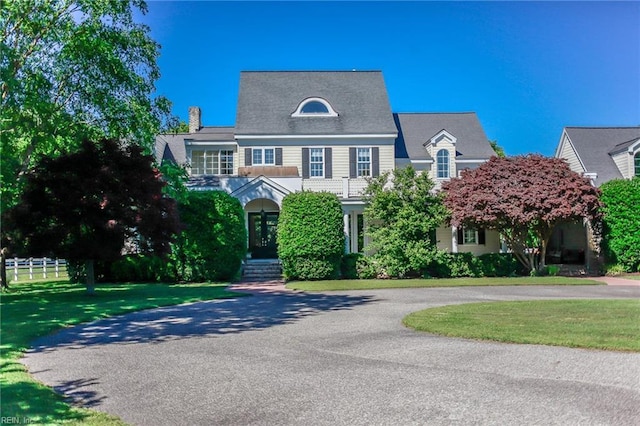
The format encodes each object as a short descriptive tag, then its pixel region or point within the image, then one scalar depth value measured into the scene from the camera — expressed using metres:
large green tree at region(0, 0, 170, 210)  14.09
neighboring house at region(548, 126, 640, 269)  29.06
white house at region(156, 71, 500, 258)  27.28
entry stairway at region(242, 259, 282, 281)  23.12
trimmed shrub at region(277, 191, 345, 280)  21.45
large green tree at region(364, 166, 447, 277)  22.14
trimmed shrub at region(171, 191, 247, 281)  21.00
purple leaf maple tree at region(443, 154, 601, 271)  21.67
